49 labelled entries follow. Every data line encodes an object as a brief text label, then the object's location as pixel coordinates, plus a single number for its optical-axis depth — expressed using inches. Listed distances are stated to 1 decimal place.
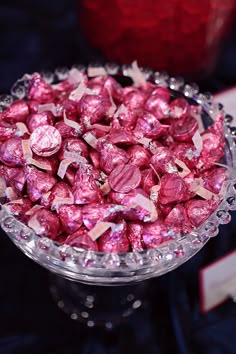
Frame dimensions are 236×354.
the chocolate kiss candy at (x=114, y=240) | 27.2
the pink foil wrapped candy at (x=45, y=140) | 29.5
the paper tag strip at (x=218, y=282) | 33.8
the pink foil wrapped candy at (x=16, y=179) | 29.5
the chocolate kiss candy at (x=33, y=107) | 33.0
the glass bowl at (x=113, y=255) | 26.3
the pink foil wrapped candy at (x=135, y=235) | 27.9
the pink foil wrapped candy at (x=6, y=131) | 31.4
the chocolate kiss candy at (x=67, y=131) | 31.0
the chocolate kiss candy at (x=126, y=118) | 32.1
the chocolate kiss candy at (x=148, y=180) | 29.6
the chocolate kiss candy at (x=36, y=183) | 29.0
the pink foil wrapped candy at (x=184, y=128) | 32.2
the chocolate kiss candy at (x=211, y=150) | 31.8
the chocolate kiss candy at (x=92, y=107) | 31.7
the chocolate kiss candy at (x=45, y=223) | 27.0
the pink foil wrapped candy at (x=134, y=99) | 33.6
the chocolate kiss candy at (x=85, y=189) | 28.2
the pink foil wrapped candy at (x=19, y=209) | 28.0
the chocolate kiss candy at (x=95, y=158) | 30.8
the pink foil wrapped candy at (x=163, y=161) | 30.1
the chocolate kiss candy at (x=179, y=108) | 33.4
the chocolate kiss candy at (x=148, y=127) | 31.7
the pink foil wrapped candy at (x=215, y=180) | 29.9
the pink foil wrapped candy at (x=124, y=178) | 28.5
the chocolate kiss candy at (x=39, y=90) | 33.6
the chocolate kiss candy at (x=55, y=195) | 28.7
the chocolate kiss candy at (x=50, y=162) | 29.9
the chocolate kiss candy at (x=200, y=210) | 28.7
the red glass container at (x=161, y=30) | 41.5
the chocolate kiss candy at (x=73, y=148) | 30.1
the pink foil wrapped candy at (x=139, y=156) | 30.5
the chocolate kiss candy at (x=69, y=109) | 32.4
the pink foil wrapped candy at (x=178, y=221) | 28.3
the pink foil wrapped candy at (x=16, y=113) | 32.7
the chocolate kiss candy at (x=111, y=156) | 29.7
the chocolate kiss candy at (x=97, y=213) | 27.6
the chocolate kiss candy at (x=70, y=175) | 30.0
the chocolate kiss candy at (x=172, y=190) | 28.7
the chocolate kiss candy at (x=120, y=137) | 30.4
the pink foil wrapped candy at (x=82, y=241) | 26.6
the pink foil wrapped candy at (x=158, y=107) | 33.2
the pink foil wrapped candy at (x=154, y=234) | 27.5
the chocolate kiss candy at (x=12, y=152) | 30.0
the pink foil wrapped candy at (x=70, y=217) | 27.9
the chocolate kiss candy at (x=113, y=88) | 34.7
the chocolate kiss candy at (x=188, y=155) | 31.3
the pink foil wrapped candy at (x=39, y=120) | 31.3
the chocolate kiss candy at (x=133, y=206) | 27.8
